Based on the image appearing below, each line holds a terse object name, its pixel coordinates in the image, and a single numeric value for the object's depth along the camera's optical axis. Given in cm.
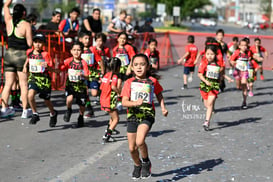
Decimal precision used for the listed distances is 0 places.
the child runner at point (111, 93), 837
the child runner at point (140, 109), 629
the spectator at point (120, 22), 1691
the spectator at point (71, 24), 1422
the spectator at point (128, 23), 1753
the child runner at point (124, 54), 1161
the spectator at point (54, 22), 1467
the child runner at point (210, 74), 976
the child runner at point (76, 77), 920
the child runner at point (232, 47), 1780
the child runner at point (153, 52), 1323
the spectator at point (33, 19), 1270
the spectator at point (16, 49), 970
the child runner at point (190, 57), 1581
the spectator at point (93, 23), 1449
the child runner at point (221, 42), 1484
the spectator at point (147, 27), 2288
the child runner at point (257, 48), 1692
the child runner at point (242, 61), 1223
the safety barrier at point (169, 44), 1437
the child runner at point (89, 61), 1059
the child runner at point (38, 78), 942
